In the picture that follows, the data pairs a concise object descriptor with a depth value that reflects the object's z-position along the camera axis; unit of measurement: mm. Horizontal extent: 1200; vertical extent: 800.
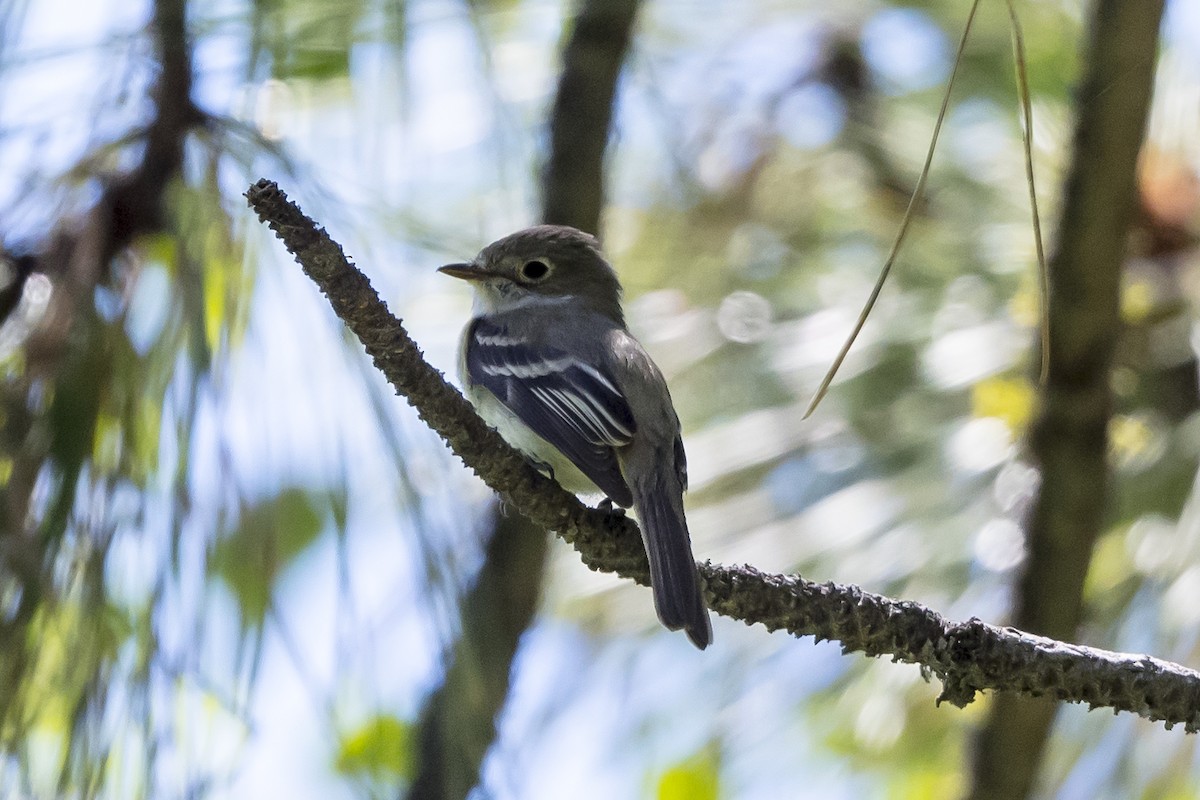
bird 5137
